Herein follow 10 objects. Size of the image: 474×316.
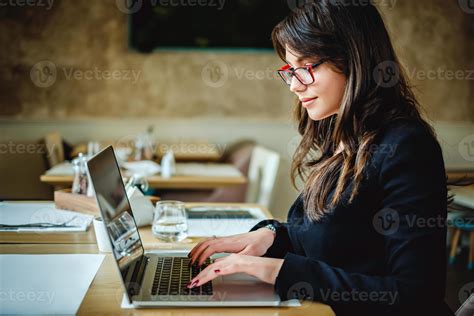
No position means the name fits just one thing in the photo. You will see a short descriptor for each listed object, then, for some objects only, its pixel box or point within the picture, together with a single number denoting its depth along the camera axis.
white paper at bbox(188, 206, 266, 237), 1.73
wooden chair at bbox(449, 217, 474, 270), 3.70
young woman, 1.12
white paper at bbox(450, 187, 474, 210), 3.03
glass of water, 1.59
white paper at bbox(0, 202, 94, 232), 1.68
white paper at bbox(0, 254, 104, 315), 1.43
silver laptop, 1.10
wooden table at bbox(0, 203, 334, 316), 1.07
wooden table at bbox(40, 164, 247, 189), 3.23
